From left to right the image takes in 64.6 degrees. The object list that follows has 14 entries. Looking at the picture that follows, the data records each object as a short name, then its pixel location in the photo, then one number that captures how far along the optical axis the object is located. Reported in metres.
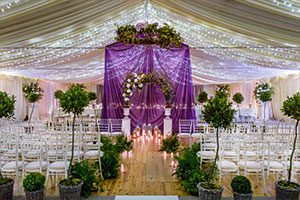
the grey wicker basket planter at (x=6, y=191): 3.52
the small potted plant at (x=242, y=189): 3.36
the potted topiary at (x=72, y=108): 3.44
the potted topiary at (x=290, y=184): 3.42
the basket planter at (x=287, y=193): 3.41
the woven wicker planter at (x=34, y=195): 3.40
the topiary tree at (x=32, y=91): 8.97
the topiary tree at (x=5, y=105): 3.67
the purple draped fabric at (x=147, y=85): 9.88
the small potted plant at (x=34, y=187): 3.40
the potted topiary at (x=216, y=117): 3.30
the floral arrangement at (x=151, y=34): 5.71
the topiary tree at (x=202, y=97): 9.07
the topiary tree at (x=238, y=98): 9.32
